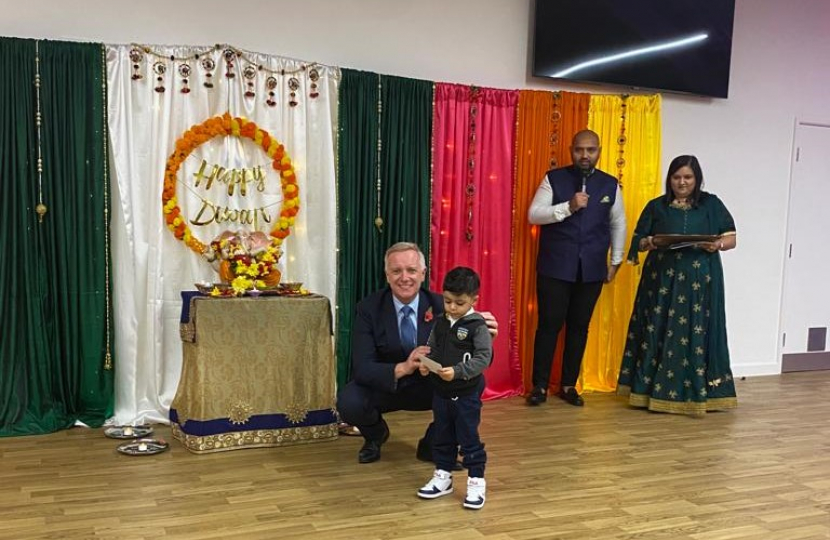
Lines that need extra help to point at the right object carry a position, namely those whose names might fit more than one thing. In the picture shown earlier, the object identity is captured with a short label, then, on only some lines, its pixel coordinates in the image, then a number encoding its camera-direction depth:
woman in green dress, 4.64
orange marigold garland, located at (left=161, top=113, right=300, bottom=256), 4.11
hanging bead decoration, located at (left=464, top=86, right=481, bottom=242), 4.87
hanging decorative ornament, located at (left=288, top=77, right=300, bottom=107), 4.40
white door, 6.09
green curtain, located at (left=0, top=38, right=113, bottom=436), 3.83
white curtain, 4.07
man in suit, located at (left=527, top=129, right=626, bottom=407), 4.77
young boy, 2.91
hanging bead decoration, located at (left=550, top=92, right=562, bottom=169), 5.09
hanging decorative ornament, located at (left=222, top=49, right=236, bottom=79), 4.25
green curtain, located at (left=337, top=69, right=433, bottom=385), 4.52
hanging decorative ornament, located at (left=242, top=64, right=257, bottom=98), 4.30
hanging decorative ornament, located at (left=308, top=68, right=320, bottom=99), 4.44
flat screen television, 5.11
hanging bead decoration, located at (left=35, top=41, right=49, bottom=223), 3.84
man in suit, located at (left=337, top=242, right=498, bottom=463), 3.37
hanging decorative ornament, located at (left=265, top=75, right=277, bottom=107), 4.35
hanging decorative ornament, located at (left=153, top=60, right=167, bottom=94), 4.10
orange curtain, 5.03
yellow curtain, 5.28
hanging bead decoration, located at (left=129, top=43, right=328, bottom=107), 4.09
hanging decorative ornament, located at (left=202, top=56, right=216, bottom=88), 4.21
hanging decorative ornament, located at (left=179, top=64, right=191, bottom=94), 4.16
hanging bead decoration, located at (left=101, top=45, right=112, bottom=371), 3.98
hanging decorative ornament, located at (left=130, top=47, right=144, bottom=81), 4.05
